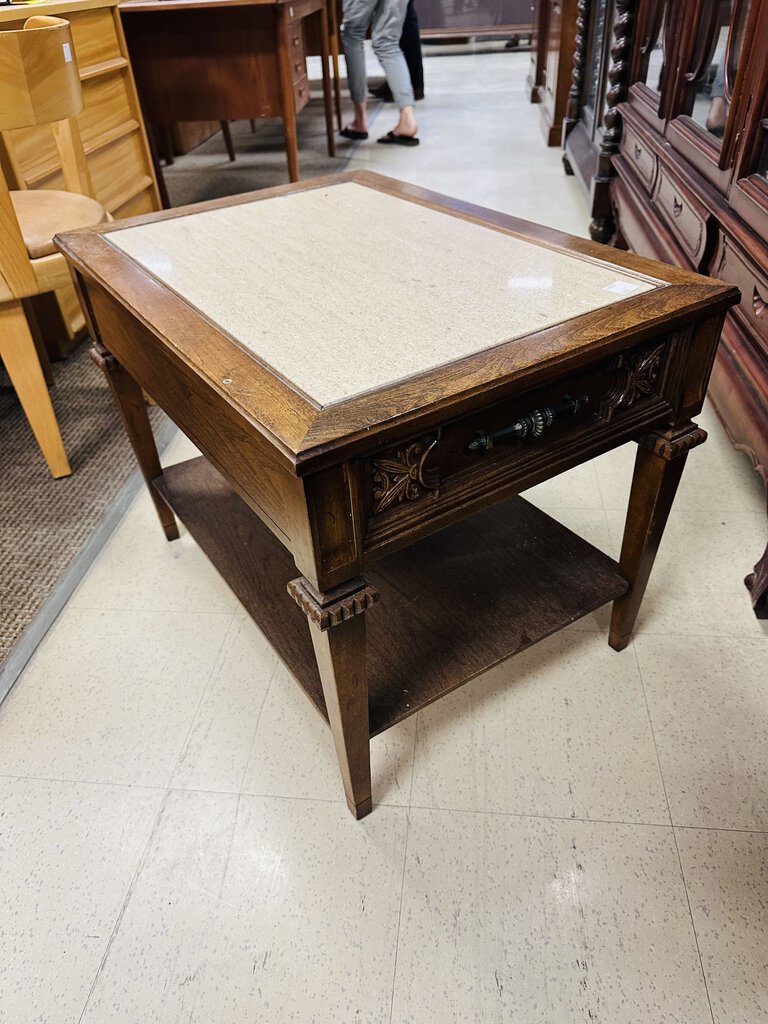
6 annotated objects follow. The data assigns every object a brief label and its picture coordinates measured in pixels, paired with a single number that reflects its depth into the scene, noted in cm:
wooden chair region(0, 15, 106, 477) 121
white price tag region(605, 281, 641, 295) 80
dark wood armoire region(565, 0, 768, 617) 120
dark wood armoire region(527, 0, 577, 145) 328
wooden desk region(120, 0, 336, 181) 253
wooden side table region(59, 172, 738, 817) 66
